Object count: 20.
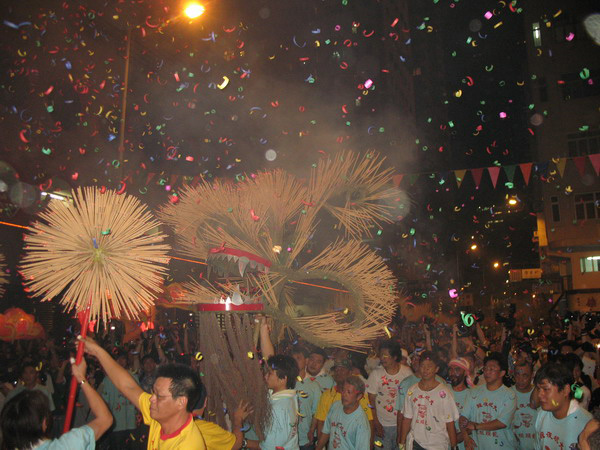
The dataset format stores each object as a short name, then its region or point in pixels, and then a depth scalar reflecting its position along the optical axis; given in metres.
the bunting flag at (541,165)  11.70
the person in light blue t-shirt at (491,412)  5.24
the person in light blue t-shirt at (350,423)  4.98
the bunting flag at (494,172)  11.48
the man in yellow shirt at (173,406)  3.10
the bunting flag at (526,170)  11.17
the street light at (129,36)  6.52
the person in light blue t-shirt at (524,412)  5.36
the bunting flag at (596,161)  10.82
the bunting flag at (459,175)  11.74
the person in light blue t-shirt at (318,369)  6.49
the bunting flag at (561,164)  11.55
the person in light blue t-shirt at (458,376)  5.80
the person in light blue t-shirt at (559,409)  3.88
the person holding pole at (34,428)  2.96
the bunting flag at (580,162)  11.27
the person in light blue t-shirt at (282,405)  4.17
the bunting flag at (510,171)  11.50
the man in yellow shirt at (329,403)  5.65
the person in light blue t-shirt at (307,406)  5.80
